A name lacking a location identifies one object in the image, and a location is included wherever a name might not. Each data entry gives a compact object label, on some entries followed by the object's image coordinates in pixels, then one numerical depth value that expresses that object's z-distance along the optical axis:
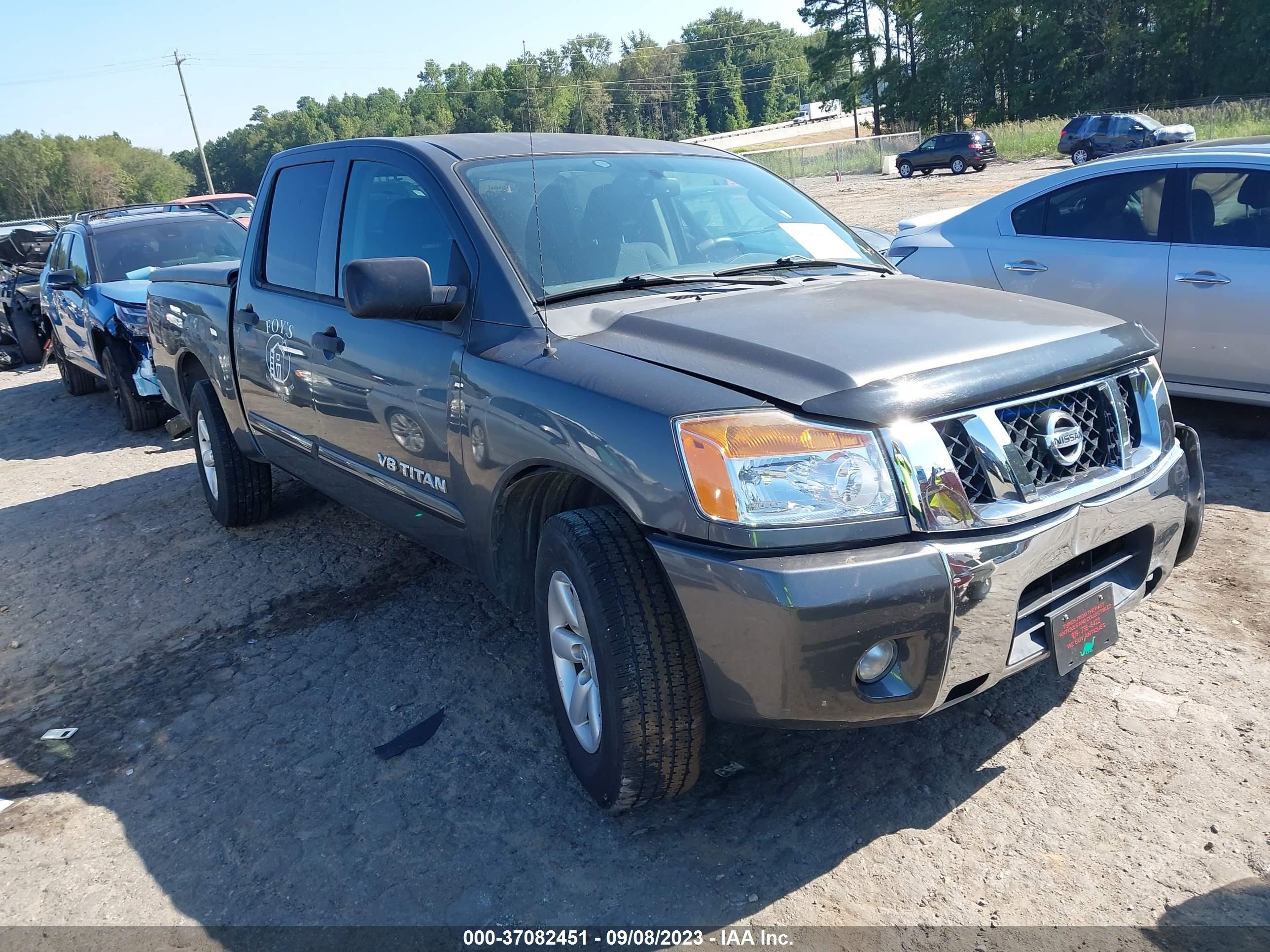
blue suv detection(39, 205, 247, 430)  8.35
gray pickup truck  2.34
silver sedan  5.14
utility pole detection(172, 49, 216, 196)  54.75
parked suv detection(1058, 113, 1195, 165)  34.25
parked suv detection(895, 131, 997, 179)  39.28
